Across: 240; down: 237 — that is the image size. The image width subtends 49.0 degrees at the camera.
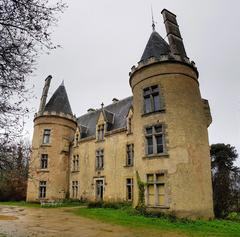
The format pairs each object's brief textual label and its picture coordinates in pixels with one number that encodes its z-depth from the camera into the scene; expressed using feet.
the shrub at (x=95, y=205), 67.83
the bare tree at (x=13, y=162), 22.97
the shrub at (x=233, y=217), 55.31
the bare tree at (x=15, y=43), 20.45
